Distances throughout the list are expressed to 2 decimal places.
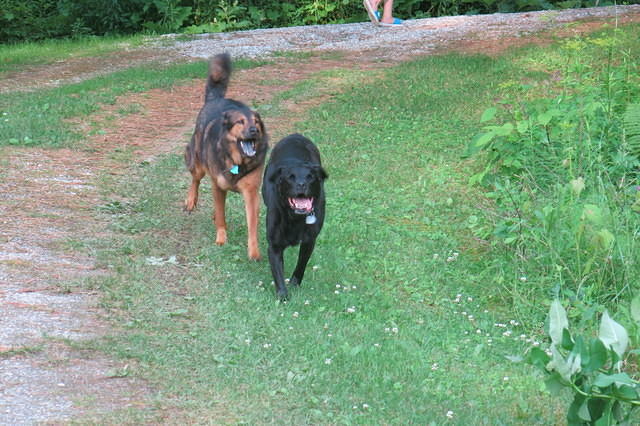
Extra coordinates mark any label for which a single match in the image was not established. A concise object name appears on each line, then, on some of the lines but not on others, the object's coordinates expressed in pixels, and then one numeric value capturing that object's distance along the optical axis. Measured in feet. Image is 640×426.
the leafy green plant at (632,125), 56.34
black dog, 42.38
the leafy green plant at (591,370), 21.45
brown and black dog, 49.29
